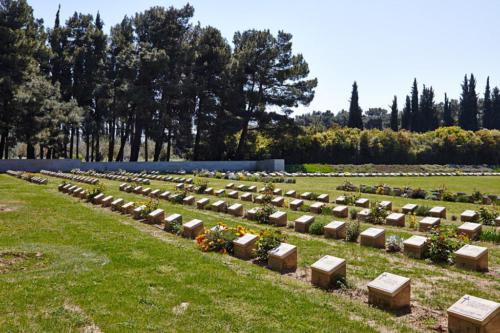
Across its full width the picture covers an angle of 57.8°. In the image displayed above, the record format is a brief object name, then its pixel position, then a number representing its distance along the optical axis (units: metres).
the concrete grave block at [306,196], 18.21
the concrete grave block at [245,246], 8.55
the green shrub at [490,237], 10.02
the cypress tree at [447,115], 73.19
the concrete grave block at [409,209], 14.13
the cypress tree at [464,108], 70.31
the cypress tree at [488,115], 73.94
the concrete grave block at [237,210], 13.77
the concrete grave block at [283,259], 7.70
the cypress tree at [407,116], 72.22
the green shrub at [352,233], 10.13
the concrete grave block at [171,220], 11.30
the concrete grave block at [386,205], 13.13
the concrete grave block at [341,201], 16.47
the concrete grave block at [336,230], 10.45
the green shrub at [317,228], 10.91
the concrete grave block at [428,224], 11.09
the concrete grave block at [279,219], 12.13
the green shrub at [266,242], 8.30
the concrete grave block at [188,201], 16.30
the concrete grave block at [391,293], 5.79
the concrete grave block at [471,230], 10.12
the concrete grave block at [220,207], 14.54
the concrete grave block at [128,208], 14.08
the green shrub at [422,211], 13.79
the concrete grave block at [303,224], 11.26
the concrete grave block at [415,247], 8.52
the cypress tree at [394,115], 69.44
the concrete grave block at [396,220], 12.02
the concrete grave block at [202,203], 15.40
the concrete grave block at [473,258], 7.64
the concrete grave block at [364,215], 12.75
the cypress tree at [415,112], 70.94
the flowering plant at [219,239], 9.08
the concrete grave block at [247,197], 17.39
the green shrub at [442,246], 8.23
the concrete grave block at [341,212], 13.52
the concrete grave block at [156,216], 12.43
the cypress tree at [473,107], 69.31
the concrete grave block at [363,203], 15.84
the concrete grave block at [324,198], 17.22
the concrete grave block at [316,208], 14.28
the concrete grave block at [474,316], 4.80
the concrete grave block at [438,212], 13.33
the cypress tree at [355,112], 64.00
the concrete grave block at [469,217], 12.60
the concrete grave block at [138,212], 13.17
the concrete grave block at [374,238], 9.46
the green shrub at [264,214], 12.58
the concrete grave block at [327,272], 6.69
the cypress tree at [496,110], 73.80
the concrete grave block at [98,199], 16.48
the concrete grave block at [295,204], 15.02
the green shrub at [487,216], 12.52
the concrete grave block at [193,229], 10.38
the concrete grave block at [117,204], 14.80
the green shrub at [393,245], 9.12
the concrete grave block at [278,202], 15.78
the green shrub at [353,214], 13.31
